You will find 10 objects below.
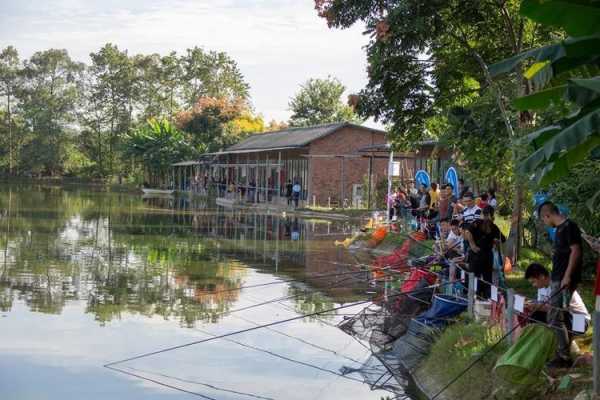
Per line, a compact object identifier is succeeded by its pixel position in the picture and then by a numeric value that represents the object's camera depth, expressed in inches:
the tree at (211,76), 3479.3
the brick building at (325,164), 1648.6
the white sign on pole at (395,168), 1066.1
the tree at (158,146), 2490.2
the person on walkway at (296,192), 1626.5
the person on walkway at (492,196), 679.6
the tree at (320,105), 2721.5
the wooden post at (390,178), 1007.6
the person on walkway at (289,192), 1654.8
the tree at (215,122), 2439.7
